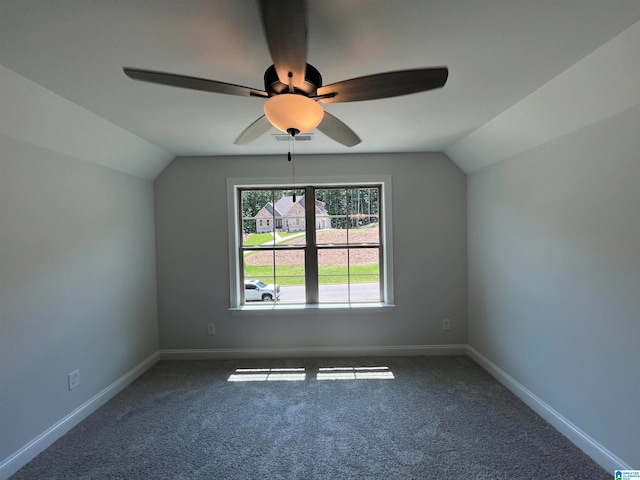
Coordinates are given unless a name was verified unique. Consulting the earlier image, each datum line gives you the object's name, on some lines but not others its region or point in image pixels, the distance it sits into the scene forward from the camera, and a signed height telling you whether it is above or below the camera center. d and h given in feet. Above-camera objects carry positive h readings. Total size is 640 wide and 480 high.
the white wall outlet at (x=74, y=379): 7.15 -3.50
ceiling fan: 3.01 +2.08
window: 11.36 -0.33
